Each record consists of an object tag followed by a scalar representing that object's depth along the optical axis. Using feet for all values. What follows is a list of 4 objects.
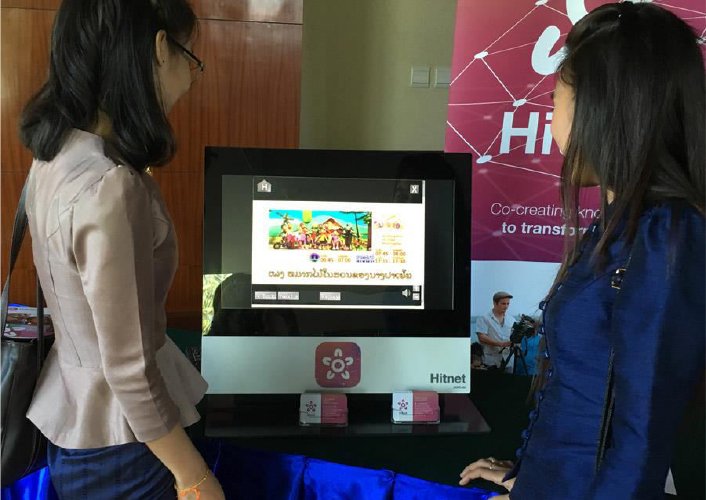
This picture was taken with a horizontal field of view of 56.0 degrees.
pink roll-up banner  6.54
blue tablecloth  3.59
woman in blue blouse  2.51
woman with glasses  2.73
